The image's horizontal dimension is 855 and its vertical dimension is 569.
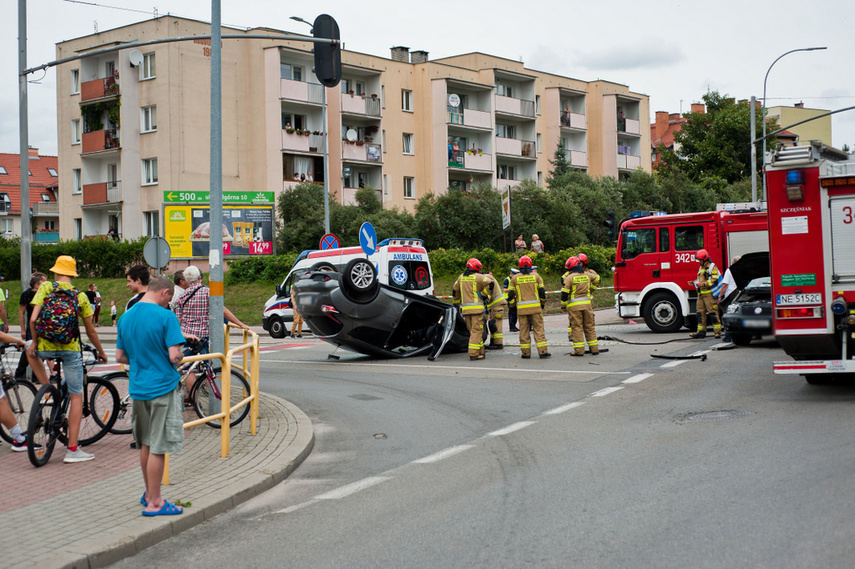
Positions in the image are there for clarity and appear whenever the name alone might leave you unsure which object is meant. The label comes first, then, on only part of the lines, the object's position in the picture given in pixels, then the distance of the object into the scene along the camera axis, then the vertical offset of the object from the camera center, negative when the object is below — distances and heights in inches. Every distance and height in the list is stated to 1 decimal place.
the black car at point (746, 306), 538.6 -16.4
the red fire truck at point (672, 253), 738.8 +25.5
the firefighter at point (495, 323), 691.4 -28.3
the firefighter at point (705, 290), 687.7 -6.8
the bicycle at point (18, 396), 336.8 -37.6
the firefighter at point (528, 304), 605.6 -12.2
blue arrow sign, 868.0 +52.5
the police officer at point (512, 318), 906.7 -33.0
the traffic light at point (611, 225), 835.4 +56.5
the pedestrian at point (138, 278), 312.7 +6.8
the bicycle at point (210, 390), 354.0 -38.9
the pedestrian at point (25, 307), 435.5 -3.9
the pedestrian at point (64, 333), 309.3 -11.8
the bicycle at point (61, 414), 299.4 -42.2
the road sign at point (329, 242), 1013.2 +57.7
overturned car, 605.9 -17.4
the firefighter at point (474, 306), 625.3 -13.0
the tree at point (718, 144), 2771.2 +443.7
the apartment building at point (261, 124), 1628.9 +346.1
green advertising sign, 1459.3 +163.3
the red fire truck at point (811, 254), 378.6 +10.7
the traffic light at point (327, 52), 518.9 +142.1
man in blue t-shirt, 235.9 -23.9
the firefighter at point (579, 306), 607.2 -14.7
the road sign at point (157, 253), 808.3 +40.3
